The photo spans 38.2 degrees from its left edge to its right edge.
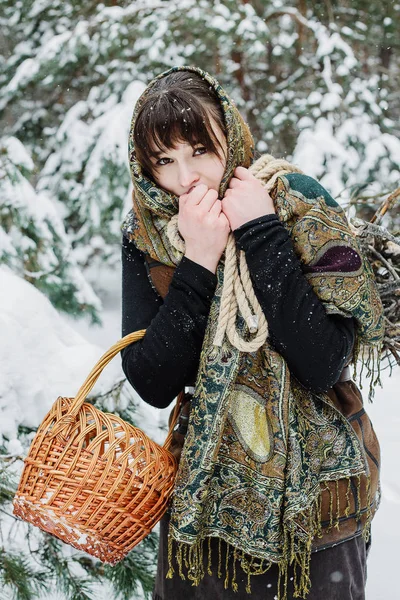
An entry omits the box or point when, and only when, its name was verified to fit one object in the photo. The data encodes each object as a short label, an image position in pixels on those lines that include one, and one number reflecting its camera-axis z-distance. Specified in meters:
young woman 1.14
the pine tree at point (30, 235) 2.73
